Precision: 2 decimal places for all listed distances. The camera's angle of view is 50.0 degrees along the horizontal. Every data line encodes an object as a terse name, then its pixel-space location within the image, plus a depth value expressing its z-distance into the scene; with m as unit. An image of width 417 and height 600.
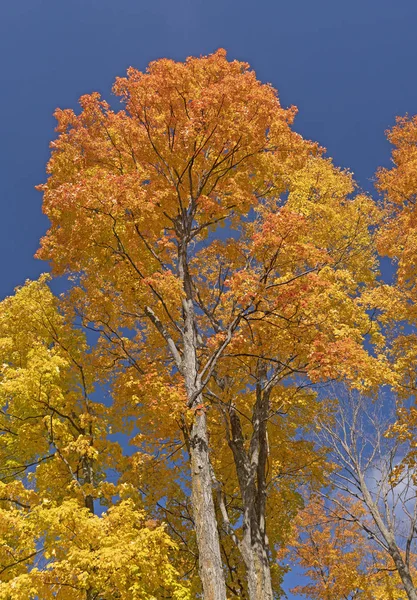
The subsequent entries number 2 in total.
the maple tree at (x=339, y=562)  14.64
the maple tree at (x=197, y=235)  7.50
